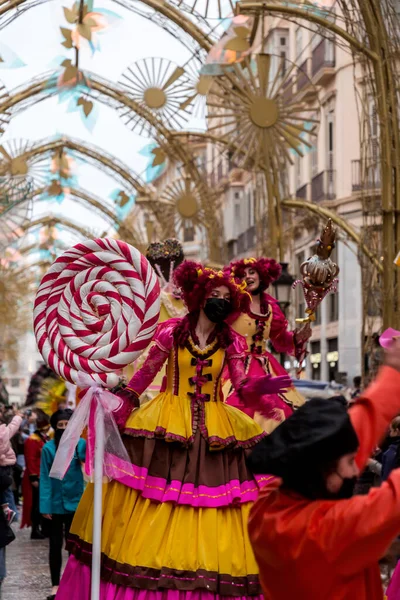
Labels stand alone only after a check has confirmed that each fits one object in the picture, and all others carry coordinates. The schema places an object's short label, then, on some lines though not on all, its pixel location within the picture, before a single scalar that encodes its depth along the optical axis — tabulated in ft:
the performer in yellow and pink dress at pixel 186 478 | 20.35
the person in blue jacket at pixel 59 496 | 30.35
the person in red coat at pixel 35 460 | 47.91
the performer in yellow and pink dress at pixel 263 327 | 29.25
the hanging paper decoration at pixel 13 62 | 46.01
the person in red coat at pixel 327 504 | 11.47
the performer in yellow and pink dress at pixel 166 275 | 35.14
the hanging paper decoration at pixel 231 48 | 53.67
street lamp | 51.83
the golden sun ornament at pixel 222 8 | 53.67
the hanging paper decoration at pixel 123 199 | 110.22
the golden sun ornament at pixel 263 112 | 54.80
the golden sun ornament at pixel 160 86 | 75.72
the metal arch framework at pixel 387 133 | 41.63
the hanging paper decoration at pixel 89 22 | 58.90
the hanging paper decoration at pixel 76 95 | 66.65
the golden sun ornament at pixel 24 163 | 77.92
